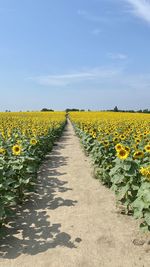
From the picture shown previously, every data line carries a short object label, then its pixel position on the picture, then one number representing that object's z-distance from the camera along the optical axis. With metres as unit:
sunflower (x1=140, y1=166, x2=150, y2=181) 2.98
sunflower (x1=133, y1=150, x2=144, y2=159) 3.76
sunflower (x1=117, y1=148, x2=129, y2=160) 3.58
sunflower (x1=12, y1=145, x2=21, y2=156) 4.42
